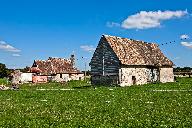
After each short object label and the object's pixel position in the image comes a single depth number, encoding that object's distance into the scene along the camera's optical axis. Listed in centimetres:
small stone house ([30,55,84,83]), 7712
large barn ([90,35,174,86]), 4753
